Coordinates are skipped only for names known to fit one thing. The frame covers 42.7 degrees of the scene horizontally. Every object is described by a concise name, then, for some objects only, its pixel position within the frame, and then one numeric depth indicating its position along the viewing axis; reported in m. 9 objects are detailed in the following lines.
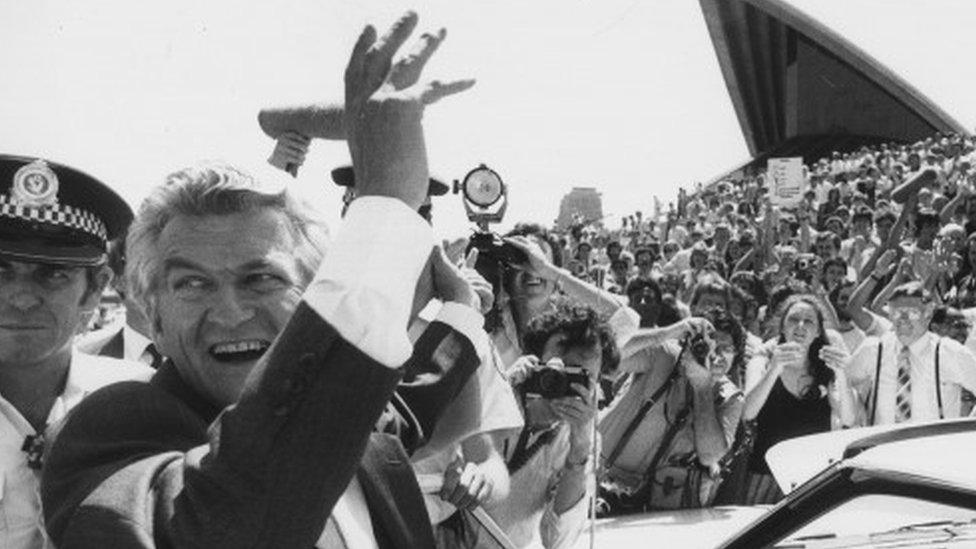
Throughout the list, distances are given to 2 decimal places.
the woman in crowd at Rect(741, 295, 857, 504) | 4.40
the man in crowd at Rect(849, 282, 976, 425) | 4.64
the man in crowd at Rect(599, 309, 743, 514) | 3.79
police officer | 1.64
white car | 2.15
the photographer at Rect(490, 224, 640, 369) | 3.54
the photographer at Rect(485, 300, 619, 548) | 2.85
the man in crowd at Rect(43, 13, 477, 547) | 0.92
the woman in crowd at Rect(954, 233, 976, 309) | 6.84
